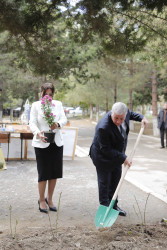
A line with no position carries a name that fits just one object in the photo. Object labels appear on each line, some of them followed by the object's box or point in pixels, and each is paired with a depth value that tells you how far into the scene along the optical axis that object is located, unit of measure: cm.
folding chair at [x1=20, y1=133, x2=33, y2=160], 889
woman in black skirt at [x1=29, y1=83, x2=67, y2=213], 448
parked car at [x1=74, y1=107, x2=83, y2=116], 7266
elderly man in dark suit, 382
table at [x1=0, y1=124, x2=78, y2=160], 926
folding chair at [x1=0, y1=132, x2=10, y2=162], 877
